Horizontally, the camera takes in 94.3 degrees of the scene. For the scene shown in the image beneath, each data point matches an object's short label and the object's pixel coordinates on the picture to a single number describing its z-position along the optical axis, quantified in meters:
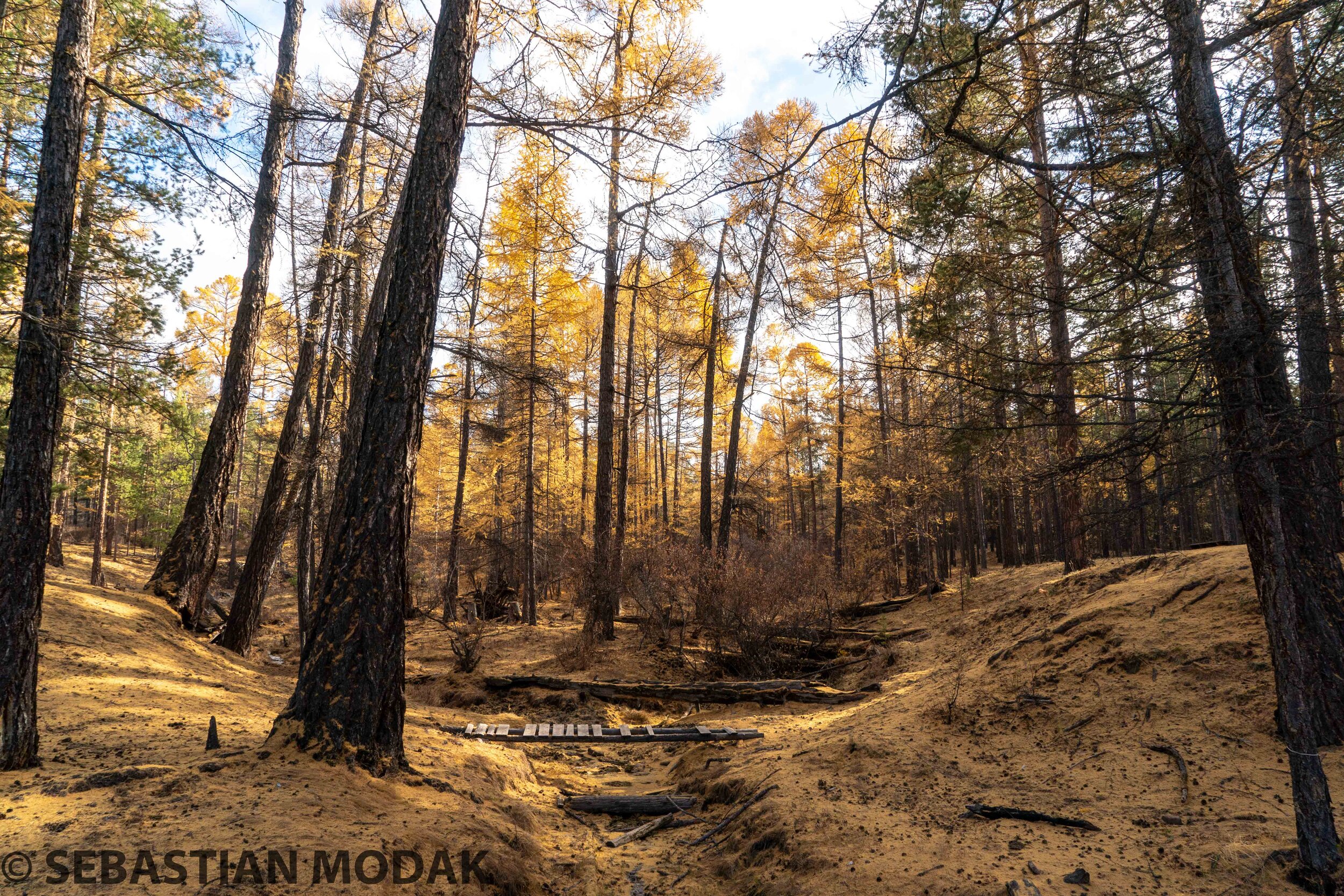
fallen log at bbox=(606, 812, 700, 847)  4.90
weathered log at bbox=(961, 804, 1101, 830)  3.97
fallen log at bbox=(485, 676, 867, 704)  9.10
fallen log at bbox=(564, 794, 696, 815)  5.44
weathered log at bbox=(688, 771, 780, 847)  4.84
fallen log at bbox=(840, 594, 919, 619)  16.25
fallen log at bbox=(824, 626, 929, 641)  12.22
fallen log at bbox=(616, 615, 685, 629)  11.32
